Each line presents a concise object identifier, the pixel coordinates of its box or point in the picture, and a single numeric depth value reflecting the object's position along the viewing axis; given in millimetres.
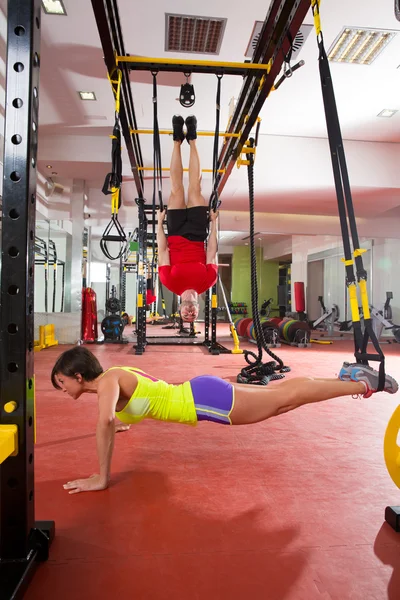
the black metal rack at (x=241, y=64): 2742
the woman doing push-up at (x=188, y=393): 2072
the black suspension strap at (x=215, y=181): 3693
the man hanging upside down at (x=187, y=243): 4070
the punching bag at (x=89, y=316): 9008
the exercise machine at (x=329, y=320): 10979
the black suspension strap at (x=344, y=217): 1959
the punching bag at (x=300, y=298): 11994
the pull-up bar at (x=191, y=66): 3166
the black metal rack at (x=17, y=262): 1473
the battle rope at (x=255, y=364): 4089
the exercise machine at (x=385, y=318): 9062
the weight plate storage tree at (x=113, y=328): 9344
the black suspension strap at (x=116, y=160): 3082
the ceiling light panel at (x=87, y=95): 6277
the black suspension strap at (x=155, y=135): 3340
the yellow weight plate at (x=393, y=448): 1878
